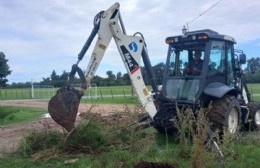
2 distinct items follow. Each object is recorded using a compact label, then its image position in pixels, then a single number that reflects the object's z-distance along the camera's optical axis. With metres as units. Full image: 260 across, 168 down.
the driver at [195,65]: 5.79
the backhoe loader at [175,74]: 5.45
